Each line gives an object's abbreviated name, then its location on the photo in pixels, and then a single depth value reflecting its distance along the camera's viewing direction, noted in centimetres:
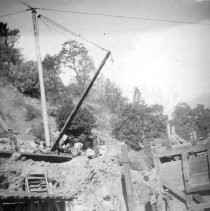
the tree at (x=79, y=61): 4831
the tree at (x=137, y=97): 5062
